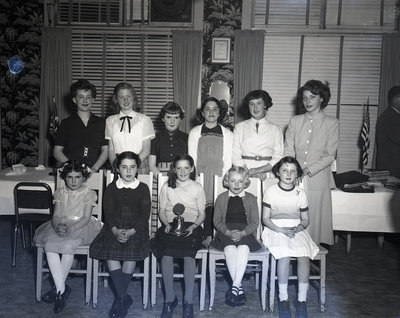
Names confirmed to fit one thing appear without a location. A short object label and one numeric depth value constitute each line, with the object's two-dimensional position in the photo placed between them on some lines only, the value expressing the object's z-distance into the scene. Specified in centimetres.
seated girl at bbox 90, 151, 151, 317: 310
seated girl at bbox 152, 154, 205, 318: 308
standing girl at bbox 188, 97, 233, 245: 373
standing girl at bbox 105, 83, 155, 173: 375
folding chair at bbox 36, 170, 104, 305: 319
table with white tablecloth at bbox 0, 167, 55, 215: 414
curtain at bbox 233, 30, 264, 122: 598
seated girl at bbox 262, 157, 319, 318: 314
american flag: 479
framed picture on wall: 605
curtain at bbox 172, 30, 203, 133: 601
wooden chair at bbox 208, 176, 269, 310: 318
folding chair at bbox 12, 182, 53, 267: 383
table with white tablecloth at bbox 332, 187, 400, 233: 398
